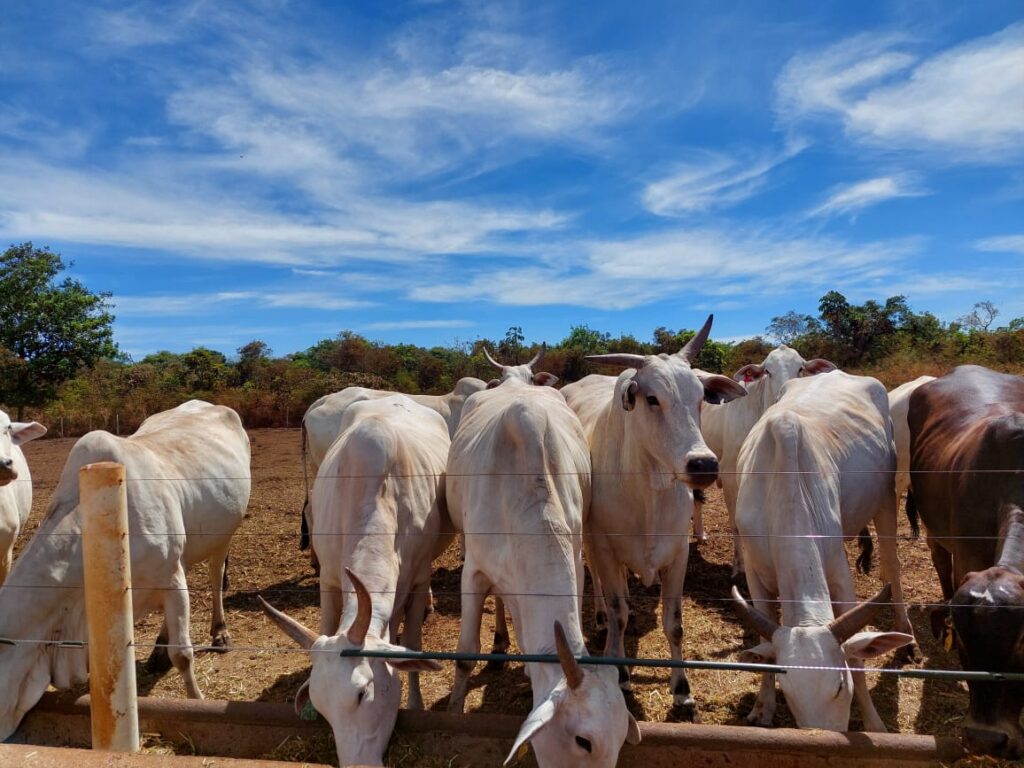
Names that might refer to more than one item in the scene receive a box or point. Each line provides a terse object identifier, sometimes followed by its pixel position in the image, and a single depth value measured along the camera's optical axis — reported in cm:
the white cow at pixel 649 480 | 394
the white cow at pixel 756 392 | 731
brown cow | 288
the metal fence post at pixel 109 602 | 286
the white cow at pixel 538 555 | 275
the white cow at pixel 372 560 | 290
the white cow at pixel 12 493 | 500
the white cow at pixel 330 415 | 793
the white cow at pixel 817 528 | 309
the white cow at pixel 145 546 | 344
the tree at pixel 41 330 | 2111
